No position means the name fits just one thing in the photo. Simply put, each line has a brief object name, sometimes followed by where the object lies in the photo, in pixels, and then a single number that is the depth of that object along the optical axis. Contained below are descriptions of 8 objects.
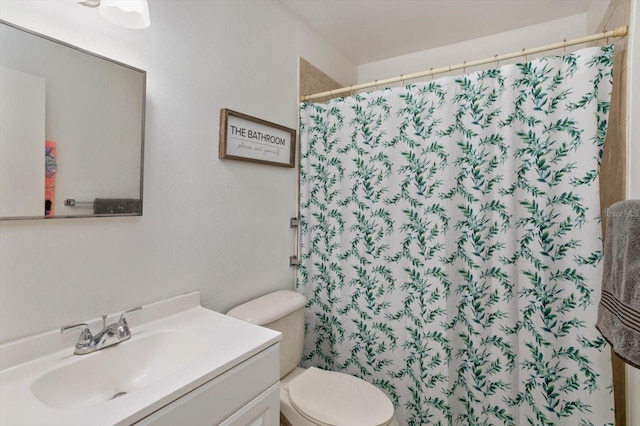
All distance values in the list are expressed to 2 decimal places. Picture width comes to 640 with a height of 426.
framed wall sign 1.47
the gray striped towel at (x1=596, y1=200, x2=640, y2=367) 0.75
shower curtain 1.27
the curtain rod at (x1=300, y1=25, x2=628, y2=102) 1.21
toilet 1.26
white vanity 0.73
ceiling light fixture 0.95
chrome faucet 0.97
